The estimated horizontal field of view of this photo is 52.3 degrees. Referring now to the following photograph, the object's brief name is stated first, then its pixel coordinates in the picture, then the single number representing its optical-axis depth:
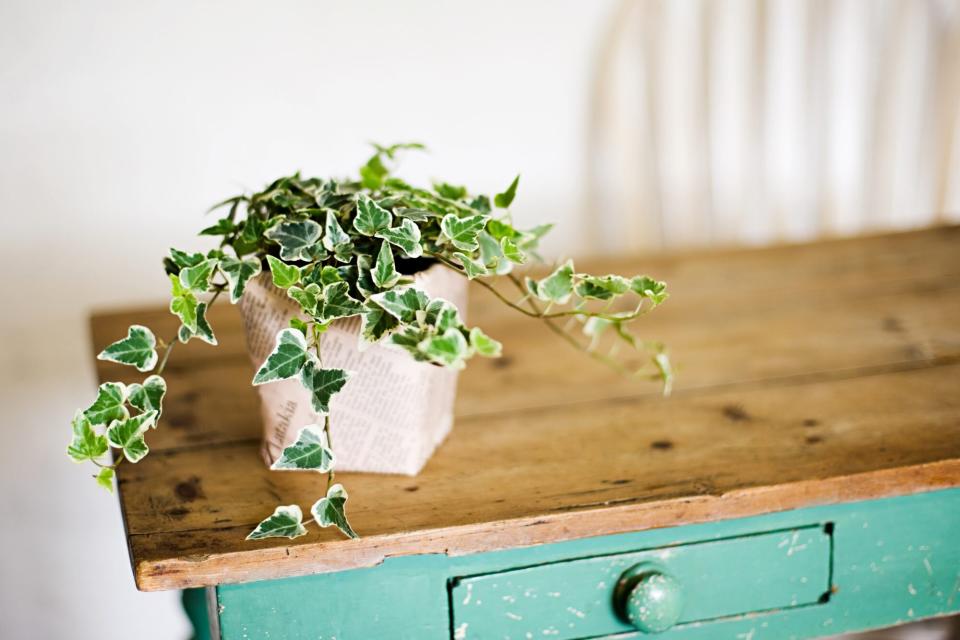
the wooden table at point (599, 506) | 0.74
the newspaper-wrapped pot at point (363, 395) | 0.76
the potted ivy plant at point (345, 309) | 0.69
